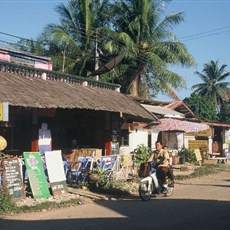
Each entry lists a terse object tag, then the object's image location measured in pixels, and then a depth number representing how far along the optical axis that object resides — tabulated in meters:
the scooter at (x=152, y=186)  11.77
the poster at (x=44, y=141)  14.47
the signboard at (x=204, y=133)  28.09
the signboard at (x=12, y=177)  10.50
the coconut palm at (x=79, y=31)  28.11
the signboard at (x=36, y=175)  11.23
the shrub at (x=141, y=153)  19.45
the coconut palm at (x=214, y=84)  51.62
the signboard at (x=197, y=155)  24.96
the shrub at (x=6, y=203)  9.55
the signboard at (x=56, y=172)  11.88
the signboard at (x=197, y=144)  26.62
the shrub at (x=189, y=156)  25.72
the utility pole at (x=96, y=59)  27.64
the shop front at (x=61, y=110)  12.77
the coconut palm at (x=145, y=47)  27.94
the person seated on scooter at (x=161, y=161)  12.37
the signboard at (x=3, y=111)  9.84
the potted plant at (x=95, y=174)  13.33
